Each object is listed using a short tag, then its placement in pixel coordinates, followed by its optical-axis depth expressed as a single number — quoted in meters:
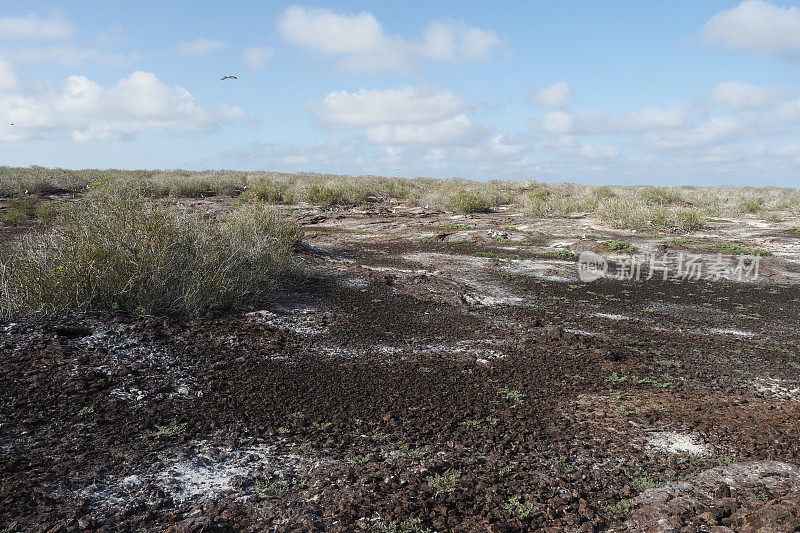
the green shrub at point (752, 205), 23.08
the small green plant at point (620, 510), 2.91
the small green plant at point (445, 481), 3.14
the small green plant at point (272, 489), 3.06
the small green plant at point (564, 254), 12.39
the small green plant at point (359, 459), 3.44
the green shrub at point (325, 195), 22.97
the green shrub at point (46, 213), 15.32
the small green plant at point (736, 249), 12.70
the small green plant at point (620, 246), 12.96
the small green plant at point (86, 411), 3.89
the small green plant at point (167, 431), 3.68
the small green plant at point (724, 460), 3.45
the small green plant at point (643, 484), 3.20
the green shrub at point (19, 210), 15.29
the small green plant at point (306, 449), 3.56
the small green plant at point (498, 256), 11.98
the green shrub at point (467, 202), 21.44
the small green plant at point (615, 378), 5.00
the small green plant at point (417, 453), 3.54
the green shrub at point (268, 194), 22.89
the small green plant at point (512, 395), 4.48
